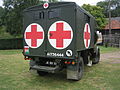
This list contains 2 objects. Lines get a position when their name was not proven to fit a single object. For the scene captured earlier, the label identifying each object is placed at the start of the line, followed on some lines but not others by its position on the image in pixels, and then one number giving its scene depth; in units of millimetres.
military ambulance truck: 4992
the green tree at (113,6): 56719
